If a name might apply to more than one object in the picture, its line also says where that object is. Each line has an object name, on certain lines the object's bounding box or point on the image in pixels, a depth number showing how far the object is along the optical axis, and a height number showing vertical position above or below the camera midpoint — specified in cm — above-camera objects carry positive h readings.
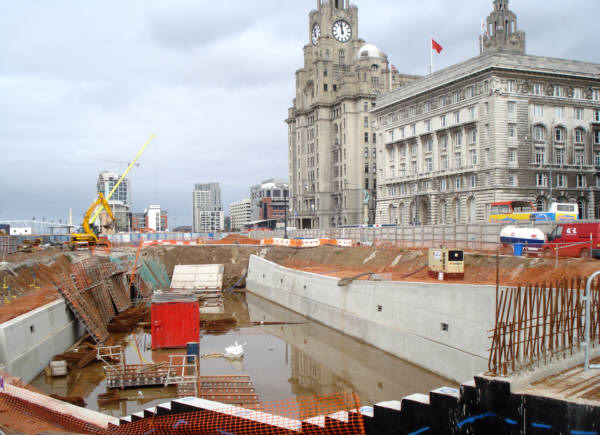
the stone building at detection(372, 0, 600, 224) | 6216 +1182
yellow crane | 6600 -57
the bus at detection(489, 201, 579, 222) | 4262 +134
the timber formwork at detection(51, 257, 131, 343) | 2881 -393
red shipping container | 2833 -512
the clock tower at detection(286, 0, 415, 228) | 10875 +2458
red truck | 2914 -97
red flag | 6743 +2412
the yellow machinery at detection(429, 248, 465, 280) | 2994 -224
